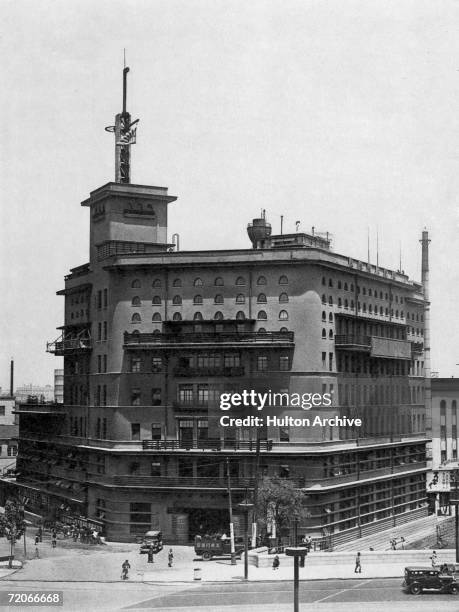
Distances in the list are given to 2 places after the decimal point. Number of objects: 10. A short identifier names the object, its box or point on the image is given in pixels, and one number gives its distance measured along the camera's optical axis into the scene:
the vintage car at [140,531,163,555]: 74.75
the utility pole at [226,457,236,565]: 68.50
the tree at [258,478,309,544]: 74.94
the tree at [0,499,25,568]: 68.69
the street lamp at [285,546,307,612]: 47.78
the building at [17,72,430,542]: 81.19
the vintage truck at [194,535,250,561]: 71.12
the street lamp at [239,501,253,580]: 61.52
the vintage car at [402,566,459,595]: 57.09
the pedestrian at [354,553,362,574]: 63.28
